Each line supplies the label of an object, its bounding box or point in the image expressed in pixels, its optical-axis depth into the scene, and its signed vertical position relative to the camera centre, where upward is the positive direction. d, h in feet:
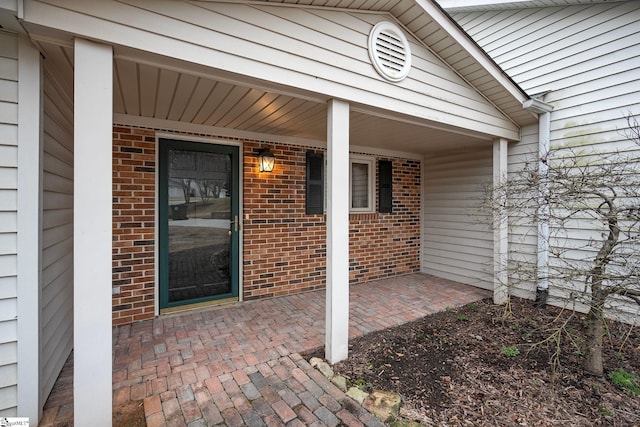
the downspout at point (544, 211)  12.81 +0.03
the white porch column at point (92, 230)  5.40 -0.43
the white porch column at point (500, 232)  13.43 -0.98
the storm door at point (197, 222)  11.46 -0.59
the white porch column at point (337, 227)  8.28 -0.51
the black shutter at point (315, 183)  14.64 +1.39
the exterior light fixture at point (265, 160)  12.83 +2.22
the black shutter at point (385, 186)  17.06 +1.47
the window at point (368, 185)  16.58 +1.49
